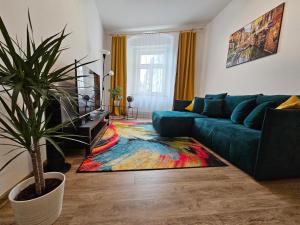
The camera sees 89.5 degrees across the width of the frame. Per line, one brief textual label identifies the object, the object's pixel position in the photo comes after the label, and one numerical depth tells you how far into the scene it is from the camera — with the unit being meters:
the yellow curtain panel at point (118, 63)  4.63
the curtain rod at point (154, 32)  4.30
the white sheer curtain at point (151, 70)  4.55
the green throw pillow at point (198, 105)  3.19
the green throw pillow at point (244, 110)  2.14
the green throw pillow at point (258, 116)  1.77
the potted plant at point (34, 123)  0.68
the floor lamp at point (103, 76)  4.55
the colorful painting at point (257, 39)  2.19
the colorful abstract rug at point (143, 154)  1.65
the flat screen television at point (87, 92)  1.91
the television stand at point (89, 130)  1.76
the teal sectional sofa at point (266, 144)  1.33
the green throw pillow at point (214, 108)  2.76
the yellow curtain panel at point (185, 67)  4.32
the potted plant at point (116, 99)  4.26
